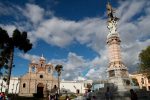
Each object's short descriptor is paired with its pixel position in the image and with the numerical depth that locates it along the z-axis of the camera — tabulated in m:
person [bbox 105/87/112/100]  11.67
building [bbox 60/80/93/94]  42.96
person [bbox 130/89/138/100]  7.92
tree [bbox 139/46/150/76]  24.29
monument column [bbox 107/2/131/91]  14.21
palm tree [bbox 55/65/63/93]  39.82
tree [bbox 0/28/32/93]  17.86
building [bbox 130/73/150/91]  39.50
